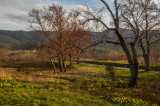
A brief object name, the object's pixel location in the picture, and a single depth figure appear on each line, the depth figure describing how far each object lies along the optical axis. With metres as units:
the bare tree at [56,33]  20.80
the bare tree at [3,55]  53.56
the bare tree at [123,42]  10.94
